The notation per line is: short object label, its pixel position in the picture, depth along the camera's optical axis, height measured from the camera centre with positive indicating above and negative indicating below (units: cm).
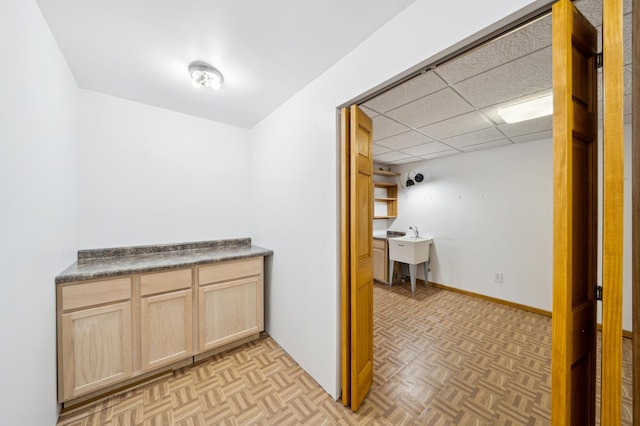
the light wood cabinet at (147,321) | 154 -88
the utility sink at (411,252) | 369 -69
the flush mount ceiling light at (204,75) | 165 +103
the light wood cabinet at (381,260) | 412 -90
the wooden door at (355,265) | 155 -38
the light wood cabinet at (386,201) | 460 +22
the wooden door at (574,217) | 75 -2
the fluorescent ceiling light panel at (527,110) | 198 +95
